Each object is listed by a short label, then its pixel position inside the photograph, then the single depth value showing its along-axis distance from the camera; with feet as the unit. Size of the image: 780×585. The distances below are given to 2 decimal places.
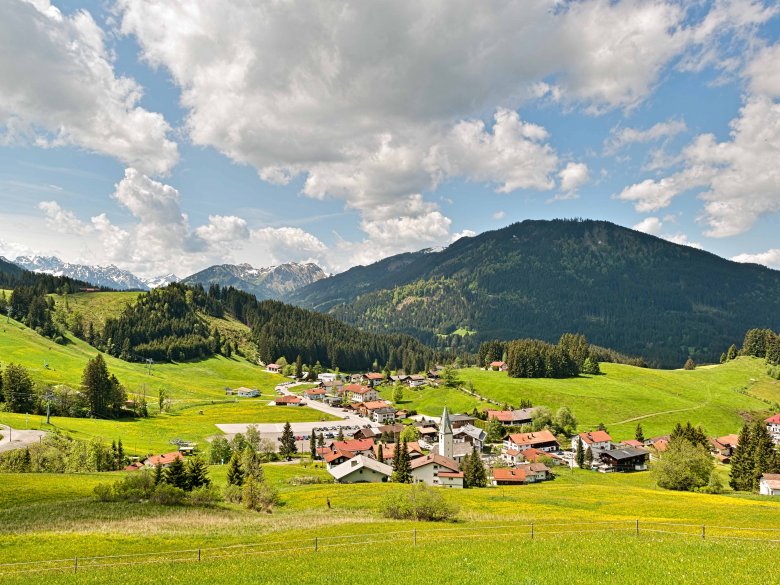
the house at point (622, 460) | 358.43
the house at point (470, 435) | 406.00
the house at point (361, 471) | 278.26
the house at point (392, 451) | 352.08
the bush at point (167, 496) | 166.44
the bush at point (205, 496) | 173.31
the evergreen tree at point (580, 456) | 354.95
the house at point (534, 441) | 391.45
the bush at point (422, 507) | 153.17
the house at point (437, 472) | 285.43
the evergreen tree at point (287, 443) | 366.74
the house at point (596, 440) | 381.40
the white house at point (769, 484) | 243.60
